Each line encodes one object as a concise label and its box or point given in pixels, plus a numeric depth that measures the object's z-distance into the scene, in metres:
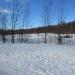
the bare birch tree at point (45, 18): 8.99
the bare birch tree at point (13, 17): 9.20
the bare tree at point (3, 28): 9.67
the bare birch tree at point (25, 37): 9.92
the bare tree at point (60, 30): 8.89
